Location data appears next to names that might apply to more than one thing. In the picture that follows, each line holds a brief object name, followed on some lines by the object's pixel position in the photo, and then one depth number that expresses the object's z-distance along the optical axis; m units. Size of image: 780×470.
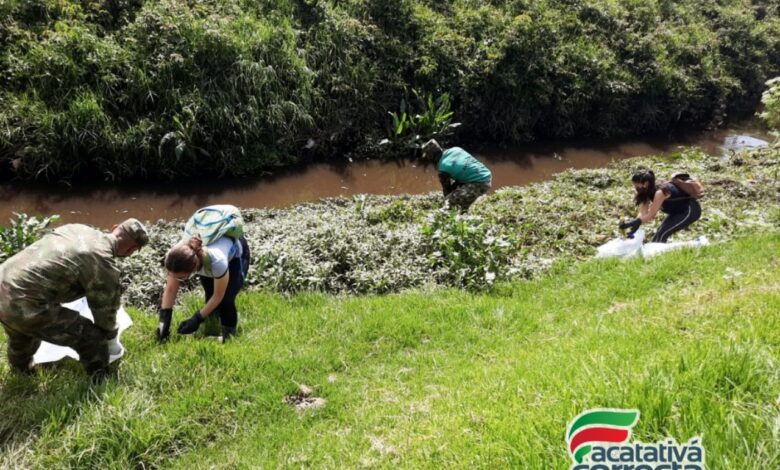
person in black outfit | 7.36
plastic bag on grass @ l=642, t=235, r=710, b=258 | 7.20
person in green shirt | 8.80
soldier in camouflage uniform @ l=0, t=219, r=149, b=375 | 3.90
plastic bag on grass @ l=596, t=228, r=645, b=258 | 7.40
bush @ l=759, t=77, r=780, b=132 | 10.73
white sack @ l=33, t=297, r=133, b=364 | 4.50
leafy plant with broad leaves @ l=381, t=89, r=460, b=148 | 13.18
